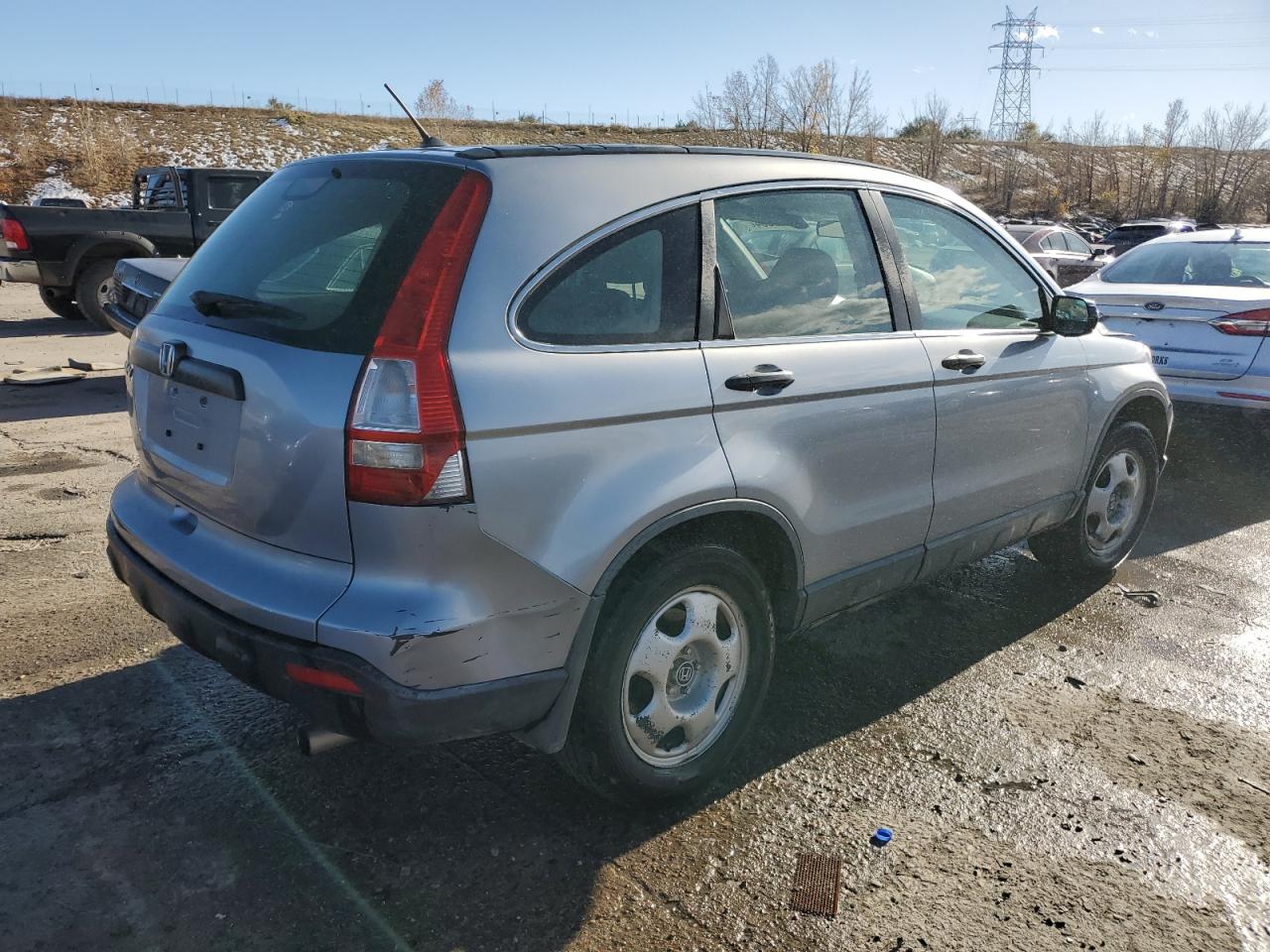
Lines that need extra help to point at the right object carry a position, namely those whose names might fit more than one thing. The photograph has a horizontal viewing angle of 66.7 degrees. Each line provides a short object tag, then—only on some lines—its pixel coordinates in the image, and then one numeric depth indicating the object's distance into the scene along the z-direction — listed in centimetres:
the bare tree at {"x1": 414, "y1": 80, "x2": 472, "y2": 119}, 6097
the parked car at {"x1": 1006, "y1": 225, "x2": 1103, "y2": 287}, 1612
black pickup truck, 1109
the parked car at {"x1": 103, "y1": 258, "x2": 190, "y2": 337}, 646
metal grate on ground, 250
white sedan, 661
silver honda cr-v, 221
